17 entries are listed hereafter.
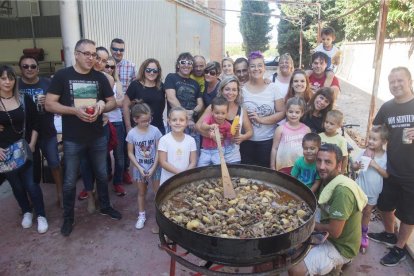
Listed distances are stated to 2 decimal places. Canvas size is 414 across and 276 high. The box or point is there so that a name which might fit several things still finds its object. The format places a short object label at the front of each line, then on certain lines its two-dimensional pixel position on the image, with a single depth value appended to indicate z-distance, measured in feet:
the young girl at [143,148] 12.70
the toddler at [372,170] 11.18
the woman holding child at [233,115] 11.84
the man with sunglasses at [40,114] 12.82
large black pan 5.99
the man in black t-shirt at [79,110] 11.48
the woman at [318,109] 12.32
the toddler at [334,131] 11.51
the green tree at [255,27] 130.93
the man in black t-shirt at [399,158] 10.53
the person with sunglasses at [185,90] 14.12
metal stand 6.39
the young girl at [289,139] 11.84
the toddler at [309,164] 10.25
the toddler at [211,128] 11.42
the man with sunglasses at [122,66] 16.15
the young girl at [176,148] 11.68
